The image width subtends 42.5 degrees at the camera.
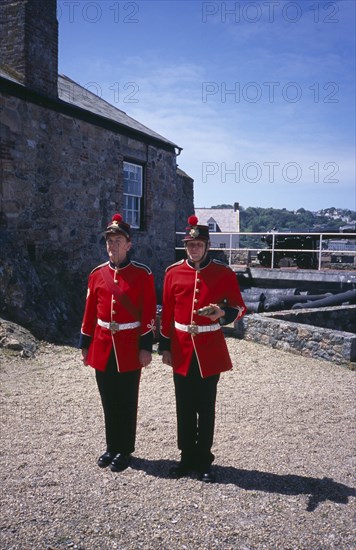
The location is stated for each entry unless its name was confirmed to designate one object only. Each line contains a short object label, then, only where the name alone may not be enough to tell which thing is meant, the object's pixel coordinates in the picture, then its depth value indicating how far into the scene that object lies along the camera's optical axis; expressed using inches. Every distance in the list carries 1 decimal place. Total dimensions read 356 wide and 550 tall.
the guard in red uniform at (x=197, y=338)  136.9
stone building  330.6
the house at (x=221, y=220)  1887.3
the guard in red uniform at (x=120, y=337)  140.8
